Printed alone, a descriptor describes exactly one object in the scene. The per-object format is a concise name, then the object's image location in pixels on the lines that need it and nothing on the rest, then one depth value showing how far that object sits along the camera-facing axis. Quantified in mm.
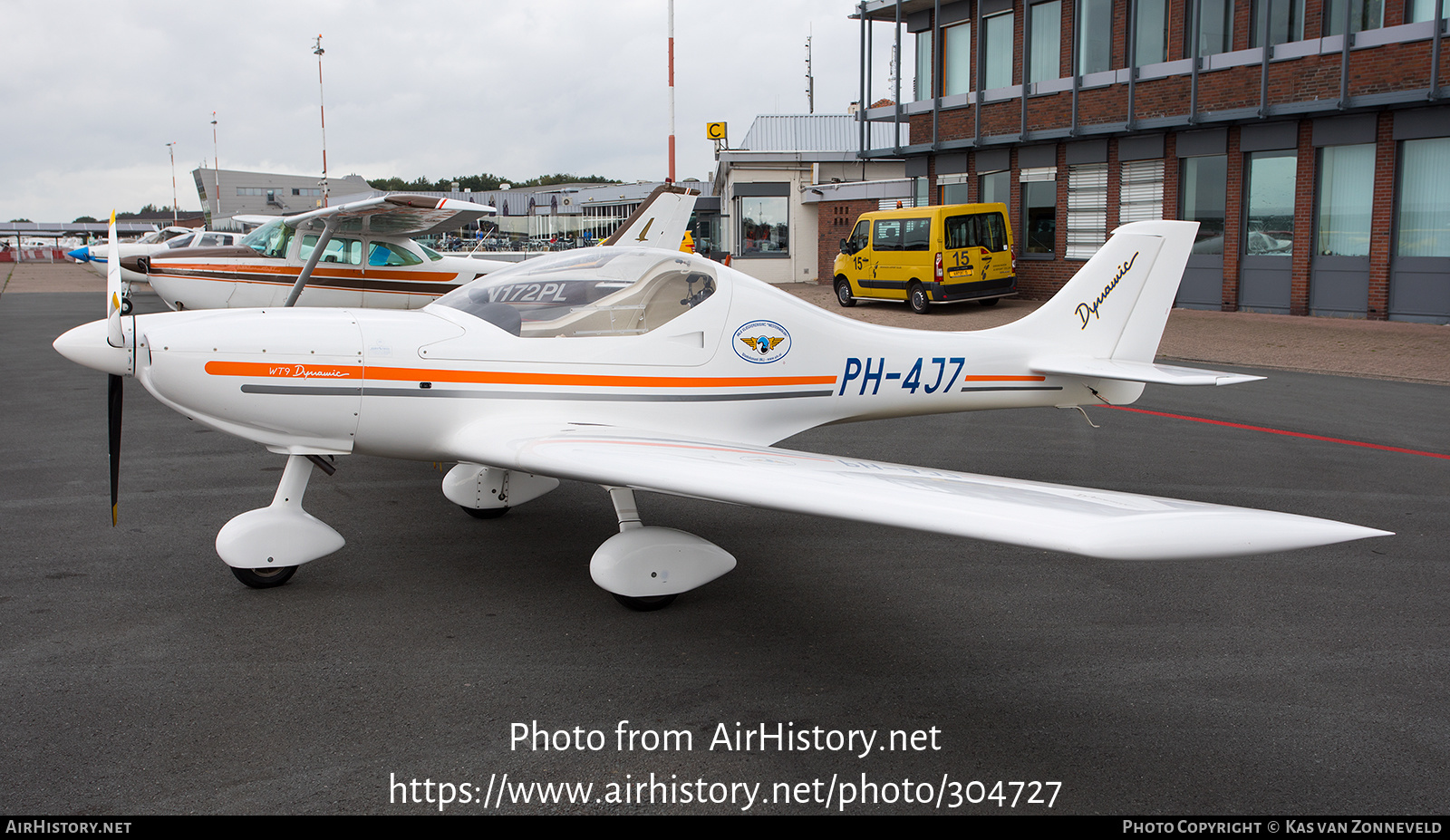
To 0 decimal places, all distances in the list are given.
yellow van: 20938
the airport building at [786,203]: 35062
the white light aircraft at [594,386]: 4336
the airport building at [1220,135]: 17516
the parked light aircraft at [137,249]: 19438
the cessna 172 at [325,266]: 14516
